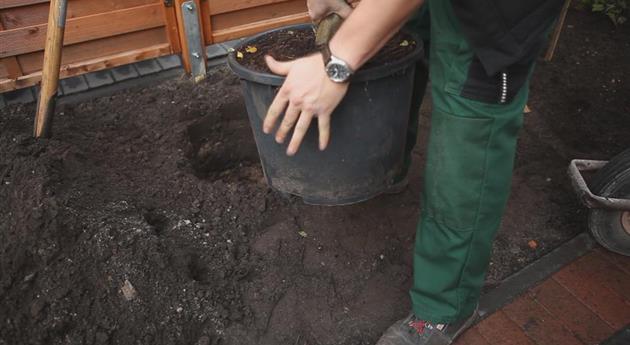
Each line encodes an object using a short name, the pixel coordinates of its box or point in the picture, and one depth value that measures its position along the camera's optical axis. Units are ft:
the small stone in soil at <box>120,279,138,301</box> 5.75
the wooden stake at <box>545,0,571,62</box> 9.61
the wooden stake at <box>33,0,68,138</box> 7.09
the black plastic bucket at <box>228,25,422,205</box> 4.81
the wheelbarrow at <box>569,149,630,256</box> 6.17
